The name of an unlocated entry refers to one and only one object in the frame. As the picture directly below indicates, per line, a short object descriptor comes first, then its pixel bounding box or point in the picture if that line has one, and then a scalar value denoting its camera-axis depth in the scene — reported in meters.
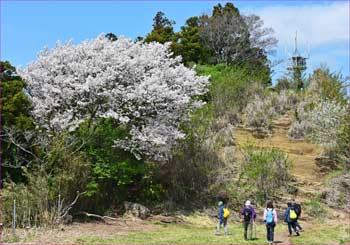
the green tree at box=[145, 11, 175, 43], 34.34
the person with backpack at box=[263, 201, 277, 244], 13.93
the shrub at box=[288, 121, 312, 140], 28.14
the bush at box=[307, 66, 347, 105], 27.64
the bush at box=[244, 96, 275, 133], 29.26
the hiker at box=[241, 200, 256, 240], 14.62
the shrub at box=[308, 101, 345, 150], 23.93
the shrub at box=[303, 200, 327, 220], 20.20
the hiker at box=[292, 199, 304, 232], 16.07
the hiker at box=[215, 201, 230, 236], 15.53
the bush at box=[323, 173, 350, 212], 21.30
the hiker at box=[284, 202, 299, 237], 15.62
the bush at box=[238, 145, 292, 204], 20.84
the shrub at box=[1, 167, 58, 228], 15.03
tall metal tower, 34.52
